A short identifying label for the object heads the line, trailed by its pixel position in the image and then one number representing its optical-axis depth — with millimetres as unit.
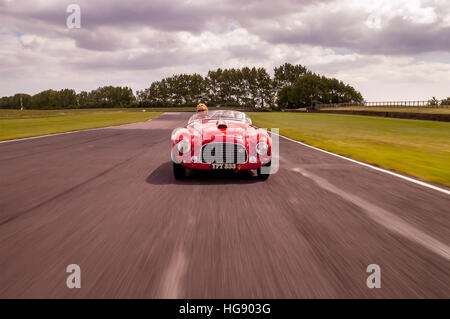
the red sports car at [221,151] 6238
